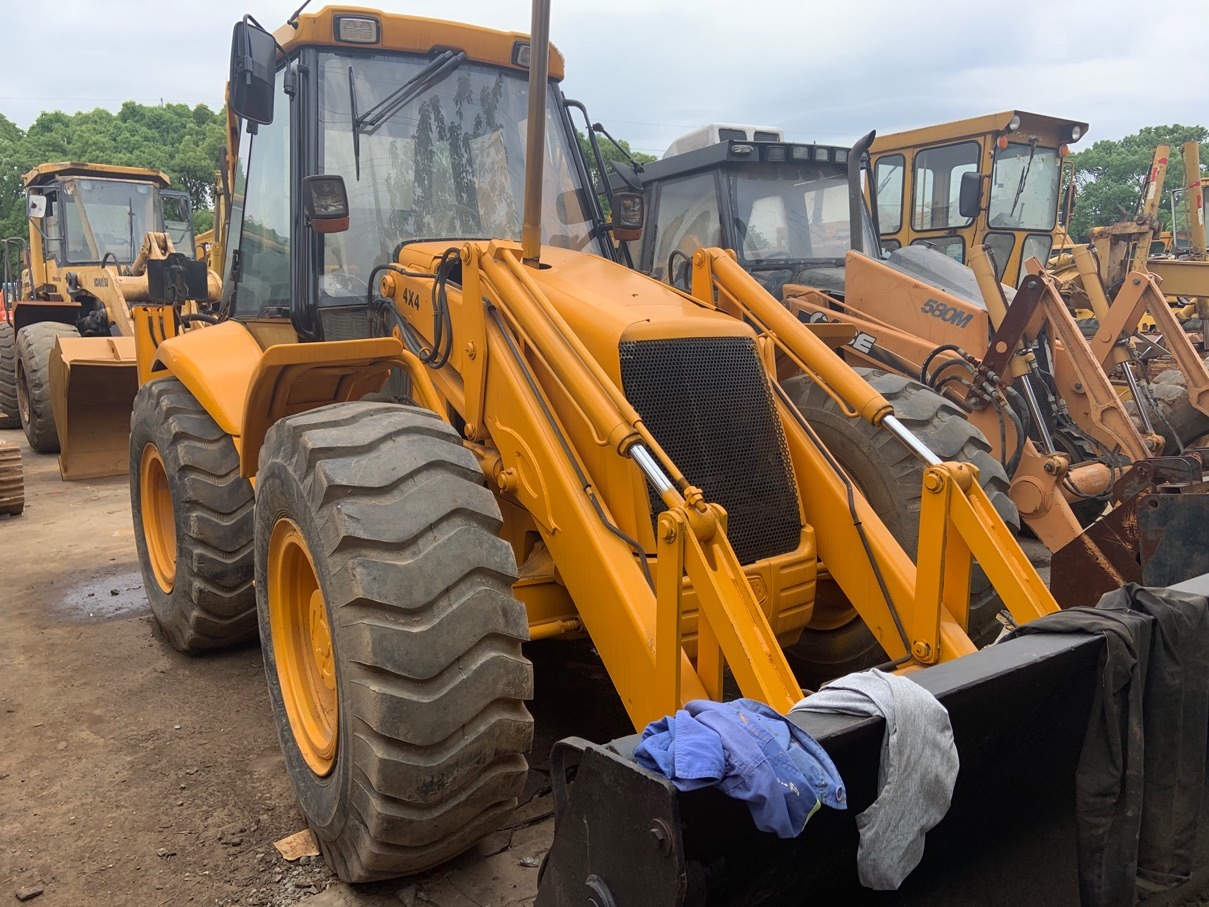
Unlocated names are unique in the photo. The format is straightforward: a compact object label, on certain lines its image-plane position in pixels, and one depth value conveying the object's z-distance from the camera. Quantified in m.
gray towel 1.83
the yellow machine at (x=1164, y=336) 6.62
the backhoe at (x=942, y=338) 4.17
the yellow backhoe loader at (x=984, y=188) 9.68
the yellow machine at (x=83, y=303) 8.72
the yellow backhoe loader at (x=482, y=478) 2.51
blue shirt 1.57
